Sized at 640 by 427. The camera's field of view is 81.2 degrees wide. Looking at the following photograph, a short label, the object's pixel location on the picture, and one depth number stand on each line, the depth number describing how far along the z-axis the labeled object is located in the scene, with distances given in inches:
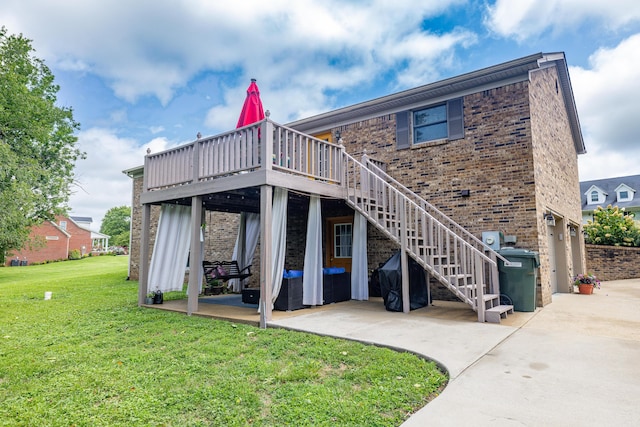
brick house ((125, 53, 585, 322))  270.1
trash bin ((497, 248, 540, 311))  272.7
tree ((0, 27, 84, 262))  681.6
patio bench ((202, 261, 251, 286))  367.9
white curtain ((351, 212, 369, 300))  339.3
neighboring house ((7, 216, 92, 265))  1312.7
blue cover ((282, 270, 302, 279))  287.1
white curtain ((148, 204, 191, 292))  323.0
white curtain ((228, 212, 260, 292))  400.2
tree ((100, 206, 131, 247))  2615.7
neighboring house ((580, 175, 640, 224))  1071.6
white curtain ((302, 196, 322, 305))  296.0
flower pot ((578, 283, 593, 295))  384.5
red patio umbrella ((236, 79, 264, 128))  303.4
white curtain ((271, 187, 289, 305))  264.5
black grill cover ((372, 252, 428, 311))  281.4
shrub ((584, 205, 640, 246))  623.5
